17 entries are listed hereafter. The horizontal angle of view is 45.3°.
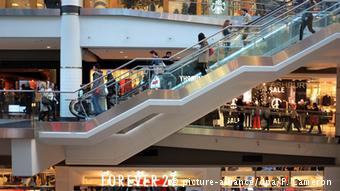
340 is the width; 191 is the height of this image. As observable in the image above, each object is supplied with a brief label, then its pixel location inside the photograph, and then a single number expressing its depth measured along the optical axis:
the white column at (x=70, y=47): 11.52
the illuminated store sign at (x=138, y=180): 12.01
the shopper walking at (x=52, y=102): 9.10
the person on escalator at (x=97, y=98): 8.84
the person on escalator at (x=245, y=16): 12.11
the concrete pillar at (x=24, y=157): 8.43
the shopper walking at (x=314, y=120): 12.59
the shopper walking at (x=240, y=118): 11.81
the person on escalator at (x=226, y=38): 9.10
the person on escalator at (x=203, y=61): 8.97
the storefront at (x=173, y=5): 12.12
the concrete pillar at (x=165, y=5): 12.74
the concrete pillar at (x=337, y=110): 12.93
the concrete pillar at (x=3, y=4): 12.04
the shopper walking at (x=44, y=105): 9.03
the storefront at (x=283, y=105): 11.82
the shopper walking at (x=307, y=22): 9.38
